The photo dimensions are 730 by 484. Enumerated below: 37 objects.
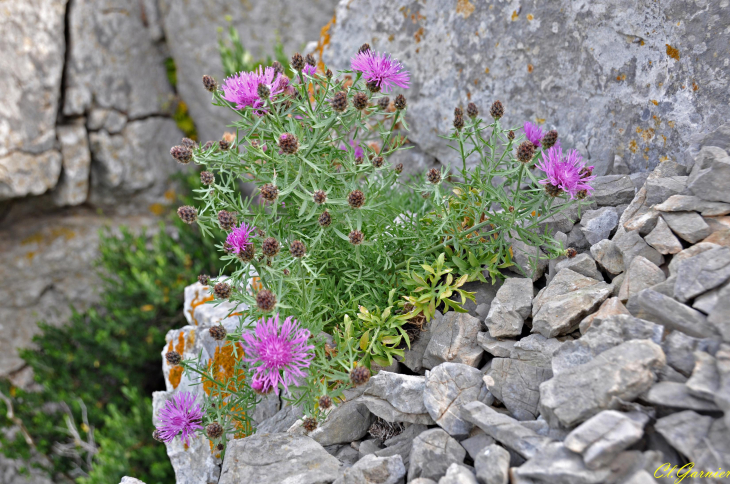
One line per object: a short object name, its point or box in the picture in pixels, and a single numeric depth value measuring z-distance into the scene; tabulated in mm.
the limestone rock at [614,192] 955
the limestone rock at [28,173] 1519
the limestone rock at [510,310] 898
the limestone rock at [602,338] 823
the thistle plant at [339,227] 892
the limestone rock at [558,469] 778
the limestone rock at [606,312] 848
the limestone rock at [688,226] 864
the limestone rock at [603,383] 797
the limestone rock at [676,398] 783
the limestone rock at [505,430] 808
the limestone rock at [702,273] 823
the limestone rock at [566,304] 873
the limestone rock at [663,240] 870
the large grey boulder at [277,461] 859
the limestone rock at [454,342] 903
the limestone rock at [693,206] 868
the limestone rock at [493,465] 801
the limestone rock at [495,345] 888
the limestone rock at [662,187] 901
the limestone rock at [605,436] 778
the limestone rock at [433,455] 831
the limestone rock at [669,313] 813
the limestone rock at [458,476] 806
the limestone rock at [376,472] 839
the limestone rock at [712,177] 868
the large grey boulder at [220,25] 1734
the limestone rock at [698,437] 765
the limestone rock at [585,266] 908
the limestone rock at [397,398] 873
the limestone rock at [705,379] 780
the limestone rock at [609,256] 904
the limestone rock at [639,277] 863
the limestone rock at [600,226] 940
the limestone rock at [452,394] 853
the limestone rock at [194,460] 955
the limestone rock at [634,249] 881
